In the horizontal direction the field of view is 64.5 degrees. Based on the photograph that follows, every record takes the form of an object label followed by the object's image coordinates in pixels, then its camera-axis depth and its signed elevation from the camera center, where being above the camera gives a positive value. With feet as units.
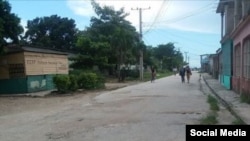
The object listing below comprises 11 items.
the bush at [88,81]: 48.97 -3.02
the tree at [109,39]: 72.84 +11.18
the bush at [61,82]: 43.03 -2.81
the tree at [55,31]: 105.31 +20.36
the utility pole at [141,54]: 80.55 +5.78
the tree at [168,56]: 185.79 +11.71
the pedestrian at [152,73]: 69.66 -1.77
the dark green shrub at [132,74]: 88.74 -2.55
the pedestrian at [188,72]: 65.11 -1.46
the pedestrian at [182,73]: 65.13 -1.77
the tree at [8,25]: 40.64 +9.49
